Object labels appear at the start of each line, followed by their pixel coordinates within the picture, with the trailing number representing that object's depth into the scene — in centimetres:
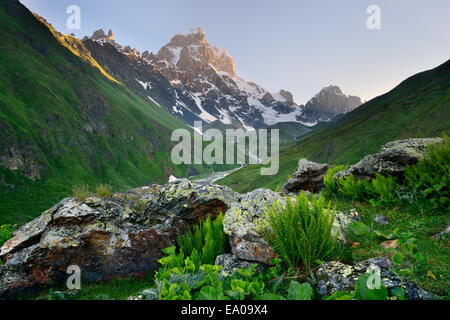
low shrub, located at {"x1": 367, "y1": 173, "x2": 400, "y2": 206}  840
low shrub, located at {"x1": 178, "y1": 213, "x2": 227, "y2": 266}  592
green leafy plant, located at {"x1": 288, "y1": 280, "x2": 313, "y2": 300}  327
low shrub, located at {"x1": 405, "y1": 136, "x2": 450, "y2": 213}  689
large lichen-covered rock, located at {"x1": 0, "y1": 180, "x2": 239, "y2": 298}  720
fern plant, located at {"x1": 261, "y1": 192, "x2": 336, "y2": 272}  459
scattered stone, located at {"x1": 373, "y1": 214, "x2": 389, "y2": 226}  712
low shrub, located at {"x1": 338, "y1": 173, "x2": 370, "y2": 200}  960
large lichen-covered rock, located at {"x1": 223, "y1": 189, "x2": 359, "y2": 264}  545
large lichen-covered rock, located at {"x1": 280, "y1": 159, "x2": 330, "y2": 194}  1437
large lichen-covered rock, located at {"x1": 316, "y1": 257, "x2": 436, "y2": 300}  315
